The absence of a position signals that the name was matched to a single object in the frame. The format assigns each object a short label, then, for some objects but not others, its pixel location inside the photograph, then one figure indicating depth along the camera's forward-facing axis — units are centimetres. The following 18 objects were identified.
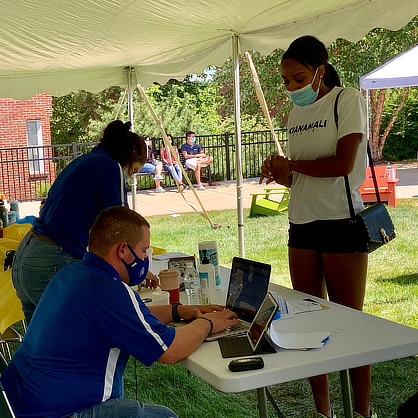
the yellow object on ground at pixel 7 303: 353
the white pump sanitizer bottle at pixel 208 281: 261
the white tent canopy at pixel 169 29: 388
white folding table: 174
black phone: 175
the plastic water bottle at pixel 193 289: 255
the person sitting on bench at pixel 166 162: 1427
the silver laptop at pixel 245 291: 218
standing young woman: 260
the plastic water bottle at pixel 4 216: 508
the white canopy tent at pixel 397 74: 850
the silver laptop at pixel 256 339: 188
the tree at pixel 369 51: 1551
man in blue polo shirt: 181
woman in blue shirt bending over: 281
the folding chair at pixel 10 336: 329
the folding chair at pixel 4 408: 158
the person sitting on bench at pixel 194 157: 1430
